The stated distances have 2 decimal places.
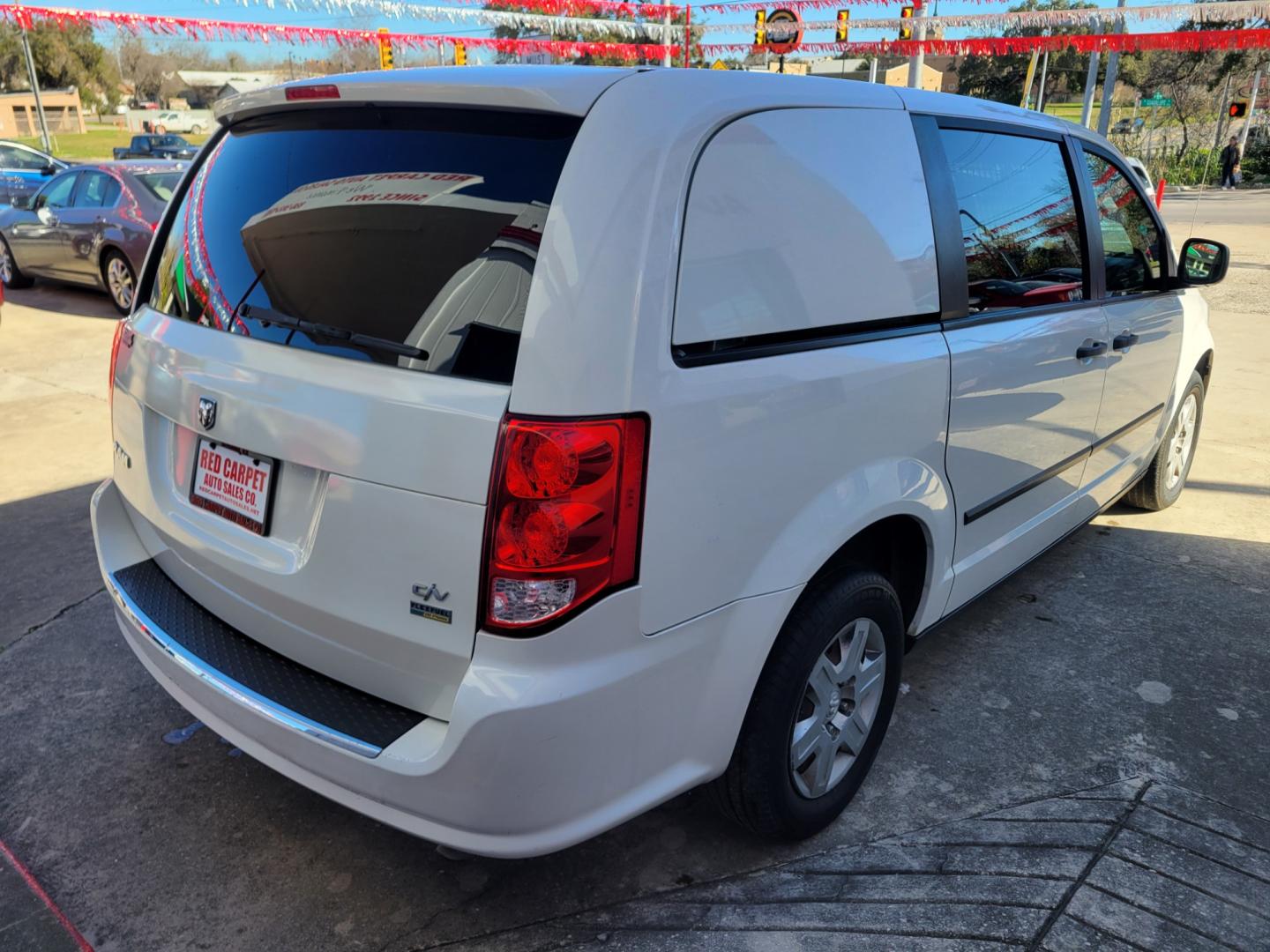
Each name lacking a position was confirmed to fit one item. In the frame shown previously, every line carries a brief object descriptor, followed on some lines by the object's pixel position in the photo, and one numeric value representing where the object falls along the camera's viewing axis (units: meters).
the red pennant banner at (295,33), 16.19
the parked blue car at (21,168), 15.75
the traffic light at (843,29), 22.91
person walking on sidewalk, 31.28
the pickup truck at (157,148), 29.25
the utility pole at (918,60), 20.85
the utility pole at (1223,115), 33.13
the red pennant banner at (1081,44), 15.55
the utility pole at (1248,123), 36.59
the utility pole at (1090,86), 27.98
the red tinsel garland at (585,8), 21.07
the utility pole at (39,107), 32.91
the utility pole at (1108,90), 25.88
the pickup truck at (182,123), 58.40
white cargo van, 1.77
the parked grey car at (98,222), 9.80
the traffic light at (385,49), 23.89
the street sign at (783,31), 23.23
